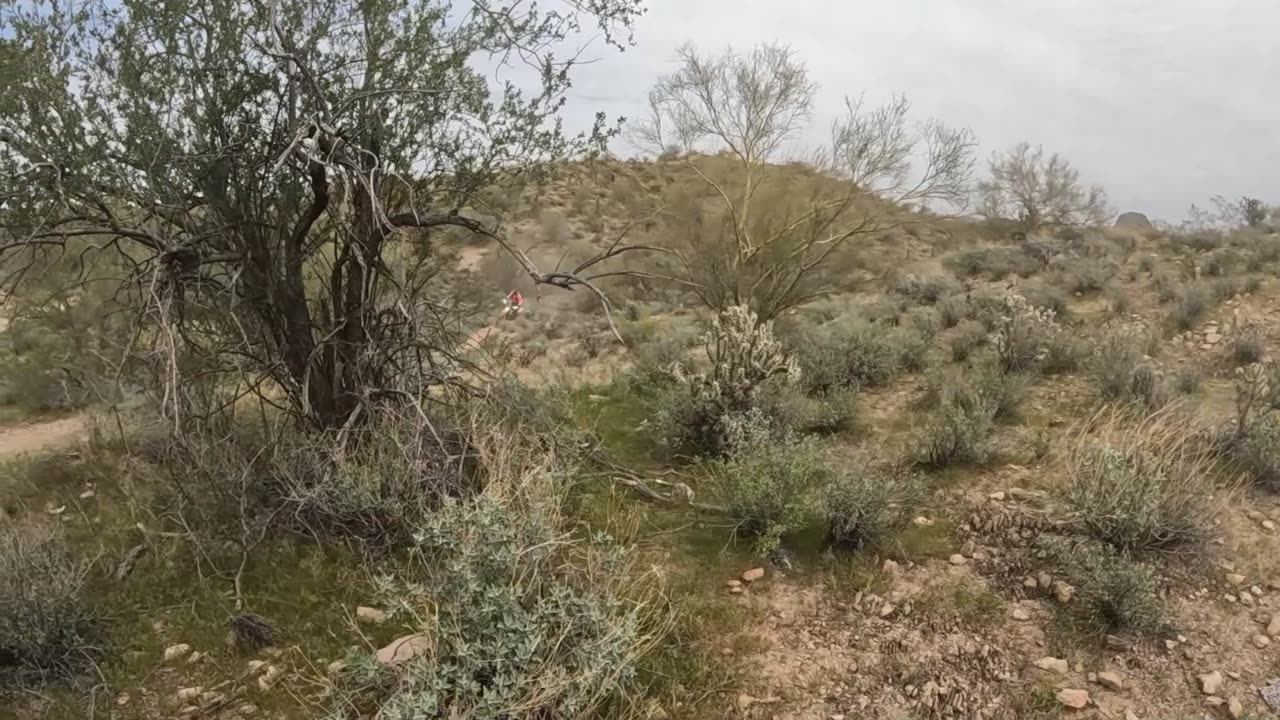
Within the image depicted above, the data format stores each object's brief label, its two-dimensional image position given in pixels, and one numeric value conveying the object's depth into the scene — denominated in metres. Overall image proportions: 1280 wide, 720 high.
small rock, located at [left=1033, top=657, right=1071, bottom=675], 3.43
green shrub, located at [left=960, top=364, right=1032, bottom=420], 6.41
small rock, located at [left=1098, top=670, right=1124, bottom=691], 3.34
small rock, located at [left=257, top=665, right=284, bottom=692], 3.26
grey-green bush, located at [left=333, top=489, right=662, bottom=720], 2.77
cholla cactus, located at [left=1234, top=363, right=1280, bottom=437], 5.46
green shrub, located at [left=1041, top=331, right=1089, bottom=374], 7.91
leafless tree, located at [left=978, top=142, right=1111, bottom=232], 24.02
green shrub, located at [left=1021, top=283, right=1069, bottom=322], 11.72
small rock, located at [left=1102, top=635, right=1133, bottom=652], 3.54
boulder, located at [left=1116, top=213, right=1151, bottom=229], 23.28
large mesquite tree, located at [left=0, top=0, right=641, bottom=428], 3.93
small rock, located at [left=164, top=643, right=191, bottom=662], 3.42
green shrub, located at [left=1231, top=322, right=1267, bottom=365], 8.27
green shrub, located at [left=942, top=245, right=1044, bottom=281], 17.17
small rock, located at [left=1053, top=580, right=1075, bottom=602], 3.88
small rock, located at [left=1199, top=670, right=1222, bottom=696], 3.34
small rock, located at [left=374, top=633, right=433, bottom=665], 3.06
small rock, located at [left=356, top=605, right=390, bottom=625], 3.63
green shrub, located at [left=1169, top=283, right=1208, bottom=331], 10.16
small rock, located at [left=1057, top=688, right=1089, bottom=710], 3.23
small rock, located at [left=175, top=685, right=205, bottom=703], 3.18
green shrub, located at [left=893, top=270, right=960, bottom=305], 14.44
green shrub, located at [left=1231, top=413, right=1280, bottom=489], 5.11
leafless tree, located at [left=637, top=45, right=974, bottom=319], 9.80
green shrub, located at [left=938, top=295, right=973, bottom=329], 10.83
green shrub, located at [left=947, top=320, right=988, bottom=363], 8.91
